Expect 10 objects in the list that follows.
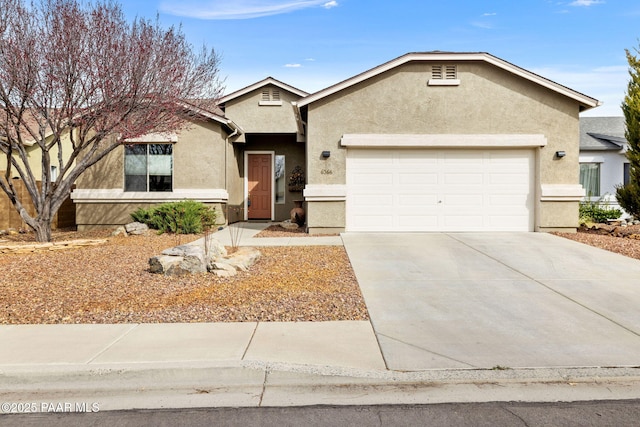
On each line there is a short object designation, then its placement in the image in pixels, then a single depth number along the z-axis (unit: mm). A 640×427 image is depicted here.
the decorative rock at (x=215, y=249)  8703
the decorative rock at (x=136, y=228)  13984
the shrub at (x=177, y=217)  14234
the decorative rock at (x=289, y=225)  15523
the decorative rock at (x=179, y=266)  8195
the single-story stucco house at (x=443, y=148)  13312
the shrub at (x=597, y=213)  18000
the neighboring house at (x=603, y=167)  20953
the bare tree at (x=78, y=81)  11242
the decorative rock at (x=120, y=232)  13891
